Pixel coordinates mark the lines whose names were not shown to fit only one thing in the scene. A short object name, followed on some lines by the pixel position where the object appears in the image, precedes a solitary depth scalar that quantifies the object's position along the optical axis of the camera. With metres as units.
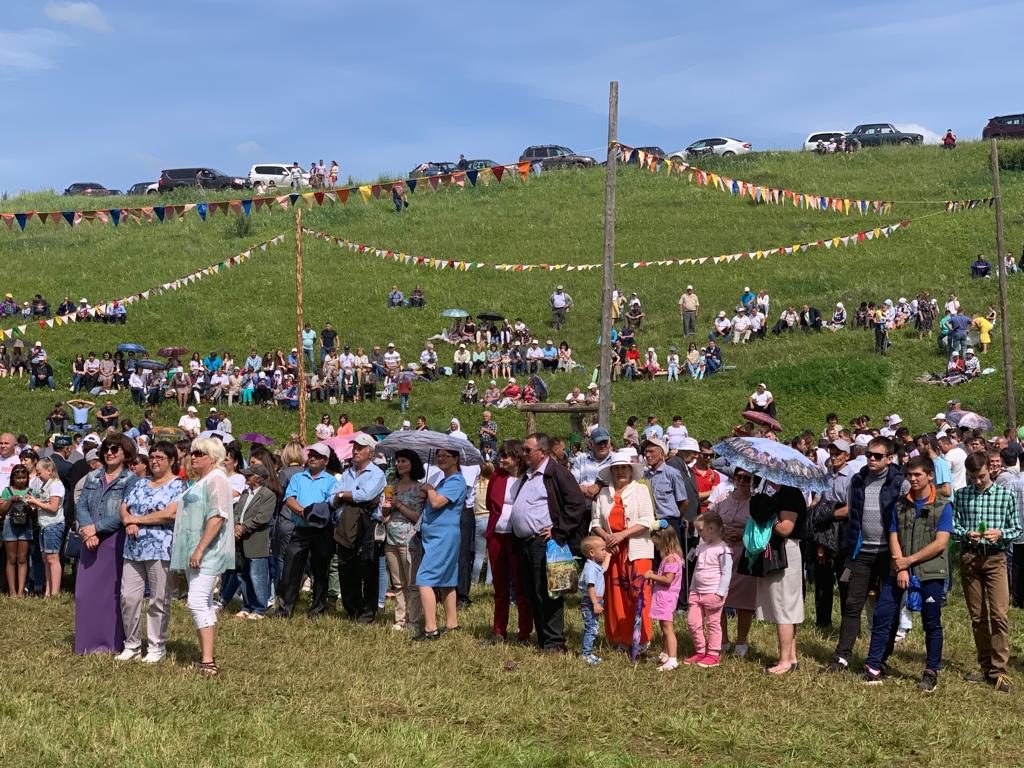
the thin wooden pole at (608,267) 16.67
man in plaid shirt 9.23
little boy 9.81
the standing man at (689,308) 34.00
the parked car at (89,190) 65.94
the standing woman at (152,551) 9.56
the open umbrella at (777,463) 9.37
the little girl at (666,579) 9.92
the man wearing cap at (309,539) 11.91
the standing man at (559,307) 36.00
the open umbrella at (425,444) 11.79
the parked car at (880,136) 60.06
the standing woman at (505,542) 10.59
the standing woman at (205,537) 9.12
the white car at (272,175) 60.28
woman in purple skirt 9.94
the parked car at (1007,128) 58.80
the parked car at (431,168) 59.18
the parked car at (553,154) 58.75
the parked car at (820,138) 60.09
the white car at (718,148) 58.97
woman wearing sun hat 9.92
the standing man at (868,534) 9.38
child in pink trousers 9.84
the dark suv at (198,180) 60.47
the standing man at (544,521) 10.19
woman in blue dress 10.71
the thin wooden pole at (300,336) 22.75
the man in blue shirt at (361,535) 11.67
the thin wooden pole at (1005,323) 22.73
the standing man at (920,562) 9.12
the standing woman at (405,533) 11.12
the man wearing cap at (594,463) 10.52
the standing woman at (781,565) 9.65
